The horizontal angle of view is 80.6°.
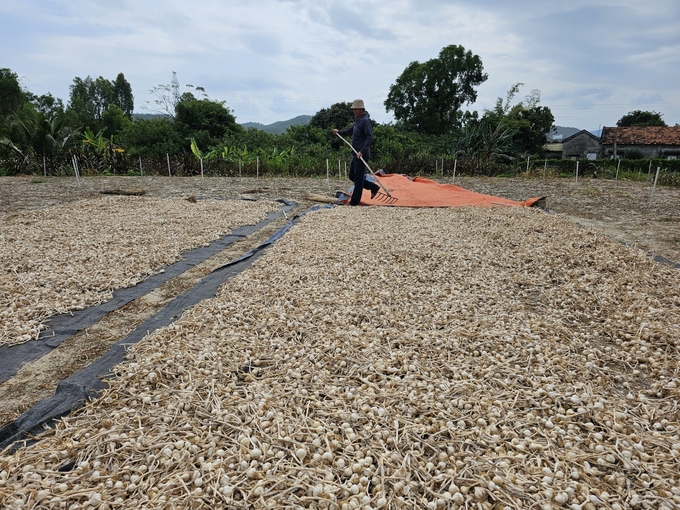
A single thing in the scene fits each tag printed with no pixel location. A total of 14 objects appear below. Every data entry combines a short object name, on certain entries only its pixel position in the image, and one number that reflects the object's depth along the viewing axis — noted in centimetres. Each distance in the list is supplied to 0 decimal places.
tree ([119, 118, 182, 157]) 1956
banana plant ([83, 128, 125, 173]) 1496
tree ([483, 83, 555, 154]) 2017
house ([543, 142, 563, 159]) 3040
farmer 671
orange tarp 730
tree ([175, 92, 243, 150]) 2094
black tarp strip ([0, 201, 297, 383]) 229
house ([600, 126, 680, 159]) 2520
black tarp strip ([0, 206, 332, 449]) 166
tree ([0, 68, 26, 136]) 2749
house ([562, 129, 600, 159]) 2945
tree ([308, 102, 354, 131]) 2473
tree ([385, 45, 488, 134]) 2950
